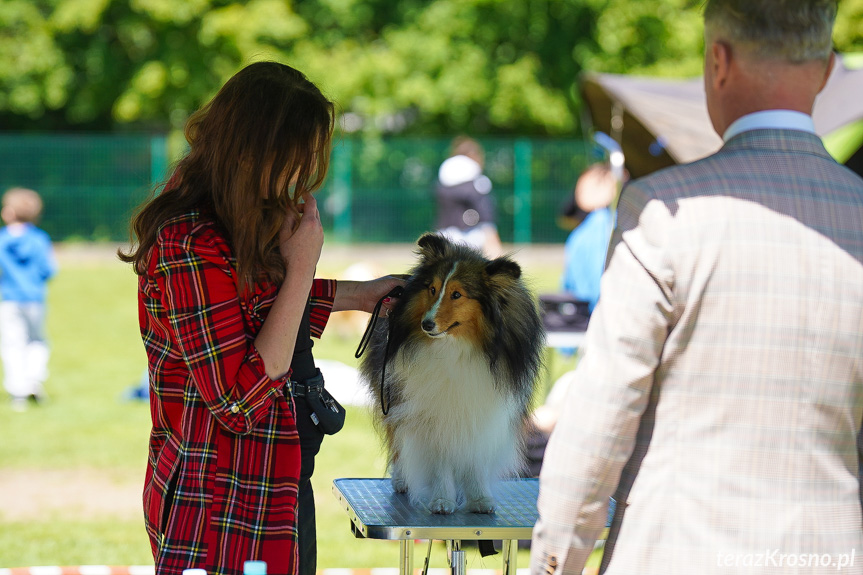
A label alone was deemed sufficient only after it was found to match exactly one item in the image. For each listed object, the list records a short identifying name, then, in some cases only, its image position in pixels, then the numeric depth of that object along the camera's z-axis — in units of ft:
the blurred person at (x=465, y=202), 73.00
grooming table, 17.53
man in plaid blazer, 12.20
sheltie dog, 19.20
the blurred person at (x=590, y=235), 53.88
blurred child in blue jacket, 60.23
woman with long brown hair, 14.96
